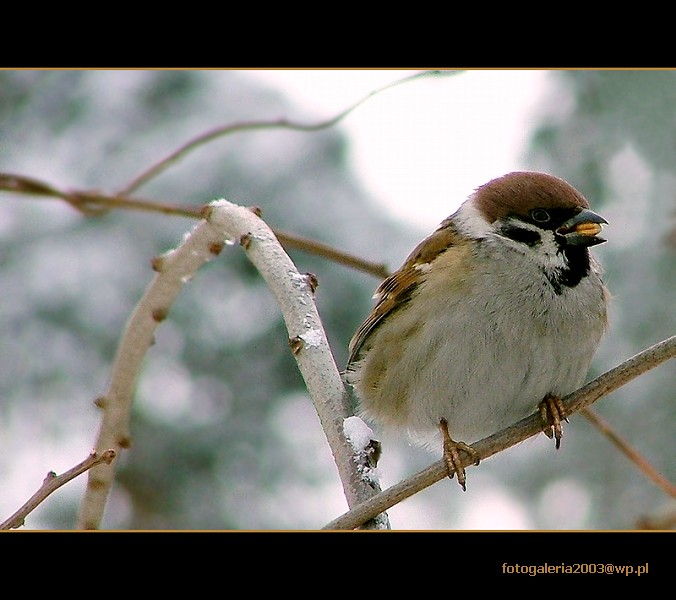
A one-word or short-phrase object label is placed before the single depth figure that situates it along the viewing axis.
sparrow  6.10
